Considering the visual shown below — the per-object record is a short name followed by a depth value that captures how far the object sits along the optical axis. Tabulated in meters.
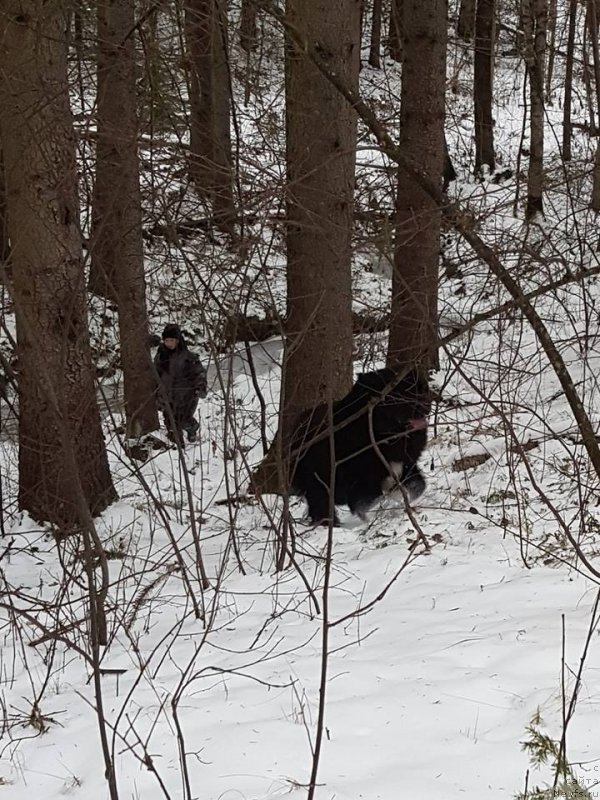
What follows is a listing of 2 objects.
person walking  10.32
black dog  6.28
